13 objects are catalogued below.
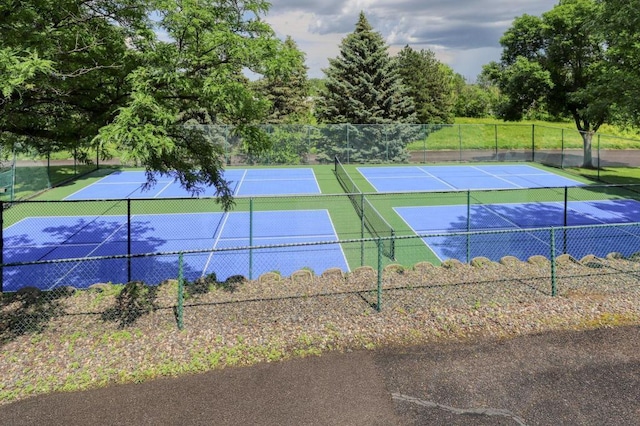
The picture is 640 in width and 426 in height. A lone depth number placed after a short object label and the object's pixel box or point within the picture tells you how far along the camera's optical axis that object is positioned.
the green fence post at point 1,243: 9.27
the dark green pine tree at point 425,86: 51.72
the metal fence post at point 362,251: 11.71
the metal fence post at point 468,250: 11.60
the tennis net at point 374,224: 12.81
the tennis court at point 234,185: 24.11
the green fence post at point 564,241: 12.33
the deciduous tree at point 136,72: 5.81
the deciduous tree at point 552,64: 31.22
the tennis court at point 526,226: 13.50
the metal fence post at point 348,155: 35.20
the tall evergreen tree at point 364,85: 39.19
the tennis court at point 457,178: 25.91
